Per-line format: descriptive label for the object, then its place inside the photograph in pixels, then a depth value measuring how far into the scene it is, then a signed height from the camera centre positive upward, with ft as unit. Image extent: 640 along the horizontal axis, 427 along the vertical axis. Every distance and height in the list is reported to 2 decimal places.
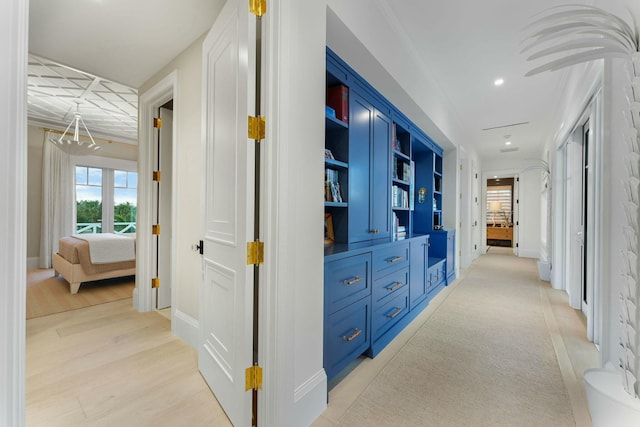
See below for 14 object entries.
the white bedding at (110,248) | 12.22 -1.64
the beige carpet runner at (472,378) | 5.06 -3.68
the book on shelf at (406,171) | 10.87 +1.71
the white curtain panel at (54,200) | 17.35 +0.84
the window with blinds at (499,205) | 32.58 +1.23
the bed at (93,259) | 11.96 -2.11
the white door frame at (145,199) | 9.77 +0.50
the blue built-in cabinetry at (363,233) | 6.02 -0.54
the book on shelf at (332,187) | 6.74 +0.66
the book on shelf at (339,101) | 6.90 +2.88
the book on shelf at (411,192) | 11.06 +0.92
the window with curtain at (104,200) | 19.86 +0.99
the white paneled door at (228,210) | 4.32 +0.07
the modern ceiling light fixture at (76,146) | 12.63 +3.17
